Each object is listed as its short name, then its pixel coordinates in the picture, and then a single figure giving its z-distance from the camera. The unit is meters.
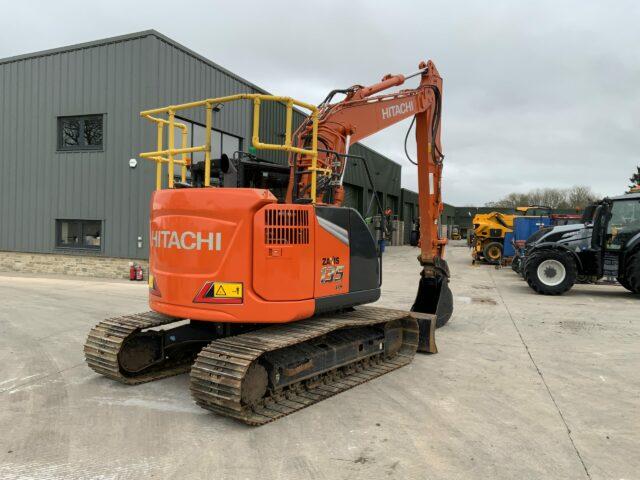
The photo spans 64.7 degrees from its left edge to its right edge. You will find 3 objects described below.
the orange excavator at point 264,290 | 4.53
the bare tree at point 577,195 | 70.96
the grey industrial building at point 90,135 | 14.38
